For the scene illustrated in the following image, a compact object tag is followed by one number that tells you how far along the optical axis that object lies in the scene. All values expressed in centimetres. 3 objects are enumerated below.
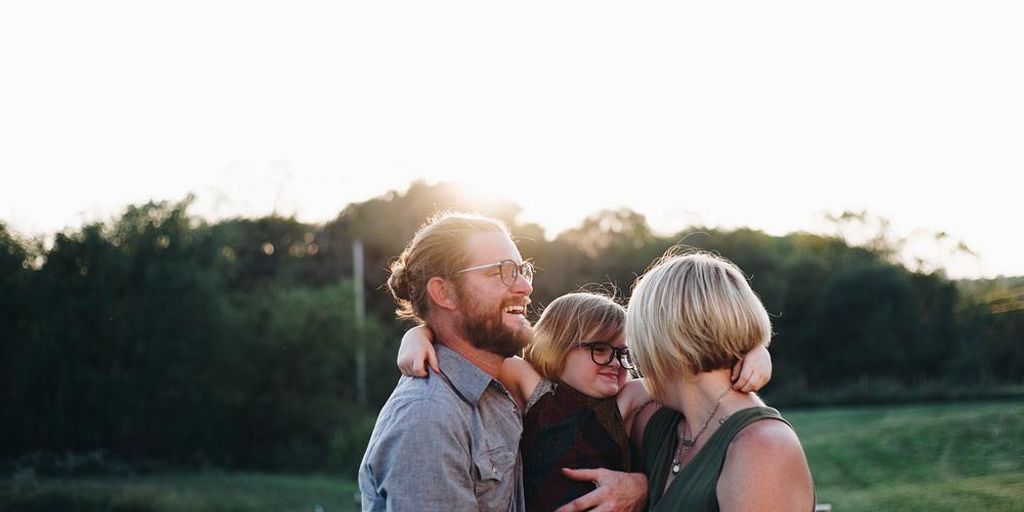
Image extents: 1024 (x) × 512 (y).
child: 362
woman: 276
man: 312
